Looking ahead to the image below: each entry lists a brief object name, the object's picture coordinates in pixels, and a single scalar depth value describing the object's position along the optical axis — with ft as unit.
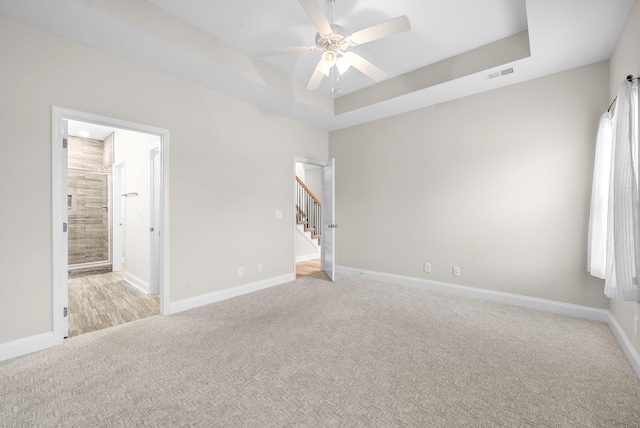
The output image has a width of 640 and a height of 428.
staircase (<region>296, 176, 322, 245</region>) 23.82
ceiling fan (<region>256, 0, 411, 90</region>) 6.82
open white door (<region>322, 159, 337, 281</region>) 15.34
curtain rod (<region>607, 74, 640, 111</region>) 6.64
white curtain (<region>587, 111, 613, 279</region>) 8.71
